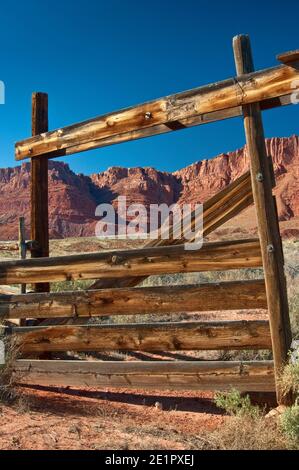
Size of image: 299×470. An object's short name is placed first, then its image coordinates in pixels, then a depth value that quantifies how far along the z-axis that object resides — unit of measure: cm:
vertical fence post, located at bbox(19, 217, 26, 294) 627
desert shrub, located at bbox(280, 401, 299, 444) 321
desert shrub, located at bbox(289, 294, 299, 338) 696
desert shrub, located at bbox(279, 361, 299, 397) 366
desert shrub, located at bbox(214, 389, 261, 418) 371
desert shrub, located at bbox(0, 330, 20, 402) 415
